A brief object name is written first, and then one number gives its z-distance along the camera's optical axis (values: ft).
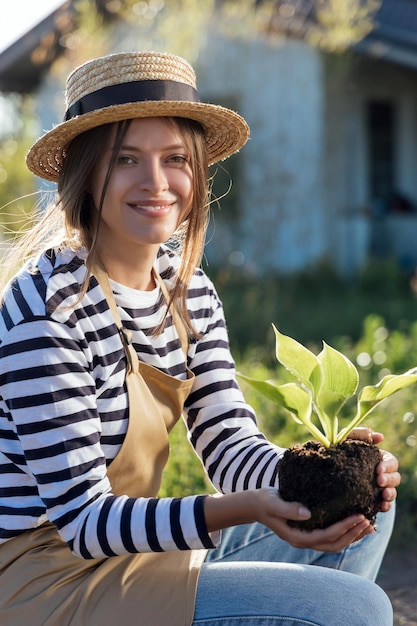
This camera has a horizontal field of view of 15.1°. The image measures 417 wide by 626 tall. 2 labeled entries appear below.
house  39.70
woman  6.20
